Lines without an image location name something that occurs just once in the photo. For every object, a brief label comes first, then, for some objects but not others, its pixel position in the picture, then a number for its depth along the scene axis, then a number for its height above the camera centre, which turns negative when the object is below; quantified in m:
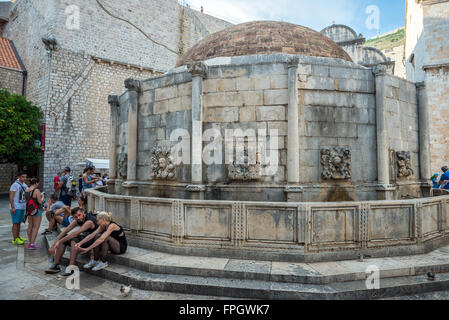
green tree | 19.98 +2.77
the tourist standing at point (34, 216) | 6.88 -1.25
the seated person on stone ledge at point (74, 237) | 5.11 -1.38
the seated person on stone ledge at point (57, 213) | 7.56 -1.32
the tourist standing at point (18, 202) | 6.96 -0.92
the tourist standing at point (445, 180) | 9.31 -0.49
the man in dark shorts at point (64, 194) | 8.40 -0.85
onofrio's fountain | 5.21 +0.10
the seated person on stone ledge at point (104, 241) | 5.02 -1.41
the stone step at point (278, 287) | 4.03 -1.86
